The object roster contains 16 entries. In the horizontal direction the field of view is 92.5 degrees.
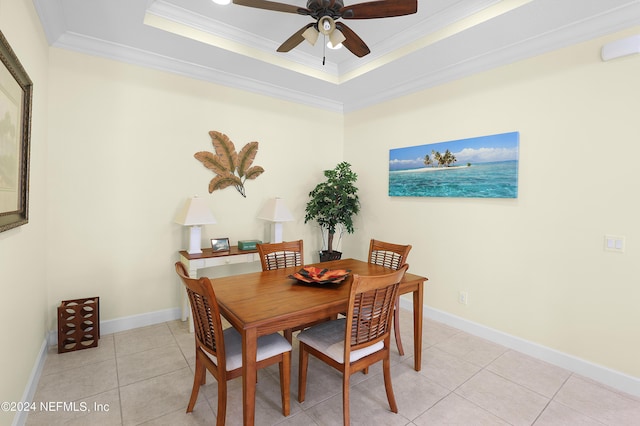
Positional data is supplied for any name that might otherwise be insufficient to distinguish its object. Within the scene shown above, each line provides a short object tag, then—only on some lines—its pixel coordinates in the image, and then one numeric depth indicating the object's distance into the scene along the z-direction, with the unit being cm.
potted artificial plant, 400
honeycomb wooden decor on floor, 255
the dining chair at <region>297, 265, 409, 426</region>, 168
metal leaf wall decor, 347
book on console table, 336
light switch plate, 224
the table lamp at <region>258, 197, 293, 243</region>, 359
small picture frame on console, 327
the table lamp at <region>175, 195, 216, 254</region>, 303
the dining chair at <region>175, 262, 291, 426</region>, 157
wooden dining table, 155
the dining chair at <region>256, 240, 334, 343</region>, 272
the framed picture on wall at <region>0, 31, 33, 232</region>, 142
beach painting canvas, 282
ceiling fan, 189
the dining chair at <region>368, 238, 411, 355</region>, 267
